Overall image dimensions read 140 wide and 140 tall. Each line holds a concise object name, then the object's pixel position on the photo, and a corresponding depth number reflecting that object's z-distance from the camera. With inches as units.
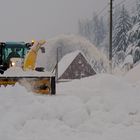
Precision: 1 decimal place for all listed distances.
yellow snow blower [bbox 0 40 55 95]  558.6
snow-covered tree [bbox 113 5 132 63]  2596.0
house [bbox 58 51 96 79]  1849.2
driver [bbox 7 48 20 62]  692.2
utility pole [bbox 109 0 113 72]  1303.5
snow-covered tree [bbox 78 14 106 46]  5690.0
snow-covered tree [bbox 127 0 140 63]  1978.3
